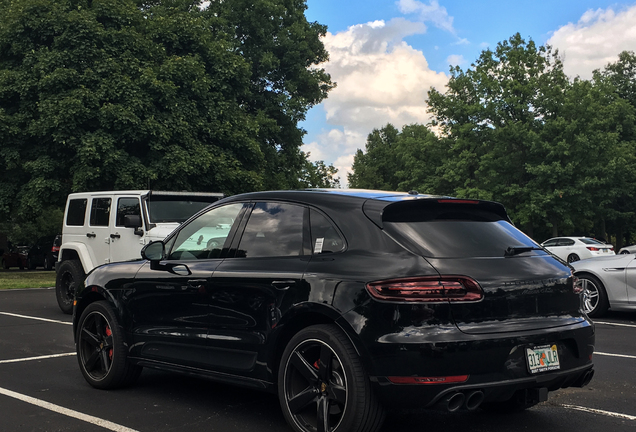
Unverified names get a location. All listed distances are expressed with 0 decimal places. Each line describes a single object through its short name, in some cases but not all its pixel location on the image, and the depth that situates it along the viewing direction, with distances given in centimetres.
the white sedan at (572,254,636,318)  1097
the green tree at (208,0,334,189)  3403
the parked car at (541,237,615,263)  3141
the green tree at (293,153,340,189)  3578
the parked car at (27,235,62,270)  3834
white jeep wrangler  1143
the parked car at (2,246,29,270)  4066
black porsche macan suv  394
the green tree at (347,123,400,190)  6881
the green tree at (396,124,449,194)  4684
